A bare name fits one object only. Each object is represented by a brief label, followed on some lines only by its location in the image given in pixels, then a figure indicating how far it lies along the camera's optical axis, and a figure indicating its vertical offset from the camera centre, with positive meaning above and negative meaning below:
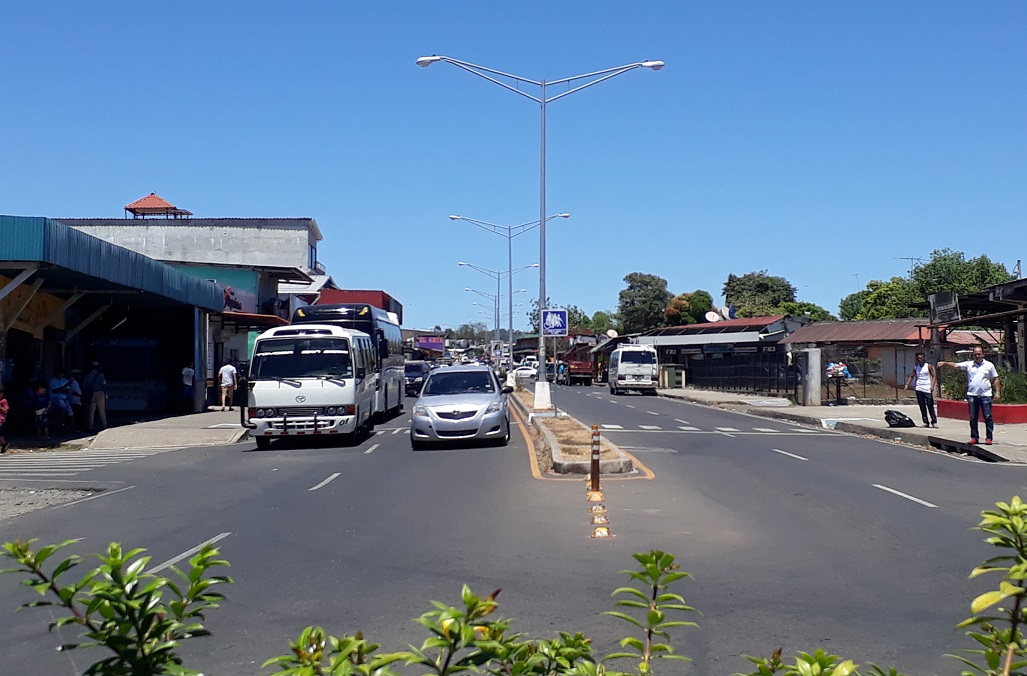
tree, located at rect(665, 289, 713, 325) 89.25 +5.36
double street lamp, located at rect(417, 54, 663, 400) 25.25 +7.91
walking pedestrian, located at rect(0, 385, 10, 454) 19.30 -1.01
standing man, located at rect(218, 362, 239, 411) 32.41 -0.56
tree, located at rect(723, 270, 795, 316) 88.19 +6.90
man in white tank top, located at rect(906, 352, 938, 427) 22.58 -0.49
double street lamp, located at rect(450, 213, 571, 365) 46.25 +5.67
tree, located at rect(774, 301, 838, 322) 81.55 +4.67
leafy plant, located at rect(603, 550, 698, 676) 2.66 -0.68
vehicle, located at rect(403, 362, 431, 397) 52.82 -0.59
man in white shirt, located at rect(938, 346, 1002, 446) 18.30 -0.40
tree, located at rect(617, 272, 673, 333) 98.50 +6.39
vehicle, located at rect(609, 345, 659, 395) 50.75 -0.24
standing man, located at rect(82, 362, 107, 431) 25.03 -0.77
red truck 68.75 -0.39
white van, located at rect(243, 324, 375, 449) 20.64 -0.42
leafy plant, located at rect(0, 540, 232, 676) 2.41 -0.63
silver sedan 19.52 -1.06
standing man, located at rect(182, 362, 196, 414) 31.06 -0.73
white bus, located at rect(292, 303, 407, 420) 27.70 +1.10
